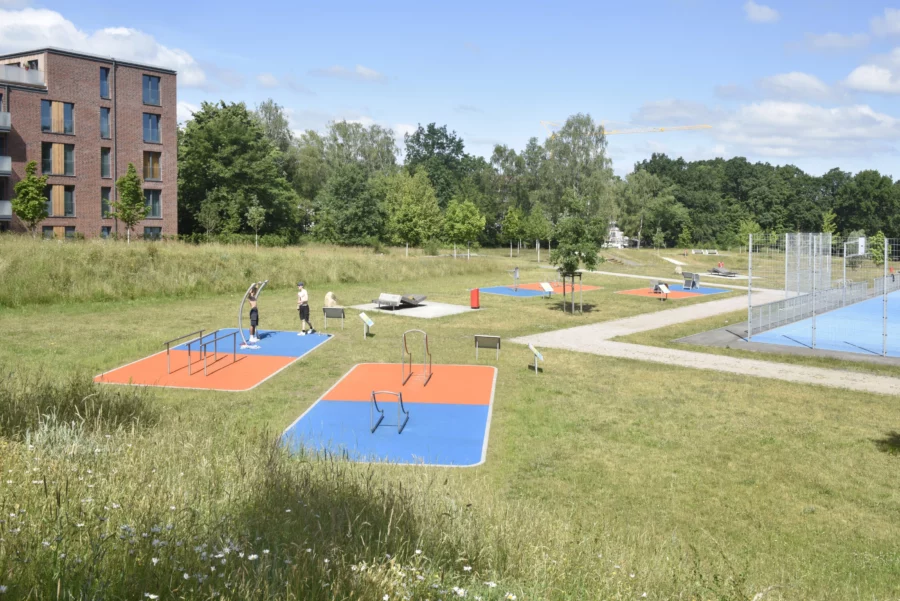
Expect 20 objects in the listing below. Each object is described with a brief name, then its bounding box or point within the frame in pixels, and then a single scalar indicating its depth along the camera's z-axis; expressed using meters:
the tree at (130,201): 45.47
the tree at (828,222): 87.06
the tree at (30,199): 42.72
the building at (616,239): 111.22
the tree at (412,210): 61.66
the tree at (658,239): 89.94
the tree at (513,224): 80.56
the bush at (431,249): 63.72
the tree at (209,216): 58.59
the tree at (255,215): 58.39
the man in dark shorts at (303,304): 23.17
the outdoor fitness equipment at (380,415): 13.70
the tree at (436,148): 111.69
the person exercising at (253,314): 21.93
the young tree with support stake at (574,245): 29.67
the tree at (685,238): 91.76
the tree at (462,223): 68.75
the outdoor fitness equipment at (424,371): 17.28
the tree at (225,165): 60.78
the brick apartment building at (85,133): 47.19
